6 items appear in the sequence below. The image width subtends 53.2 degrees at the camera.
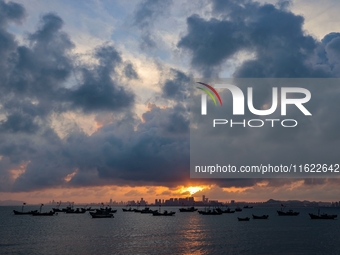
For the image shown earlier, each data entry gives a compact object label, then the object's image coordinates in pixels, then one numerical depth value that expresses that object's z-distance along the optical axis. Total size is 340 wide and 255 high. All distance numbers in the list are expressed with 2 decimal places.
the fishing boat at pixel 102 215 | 155.62
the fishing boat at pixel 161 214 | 186.40
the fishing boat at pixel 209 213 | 193.77
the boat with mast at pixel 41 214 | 172.62
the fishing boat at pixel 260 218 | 157.80
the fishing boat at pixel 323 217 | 162.62
